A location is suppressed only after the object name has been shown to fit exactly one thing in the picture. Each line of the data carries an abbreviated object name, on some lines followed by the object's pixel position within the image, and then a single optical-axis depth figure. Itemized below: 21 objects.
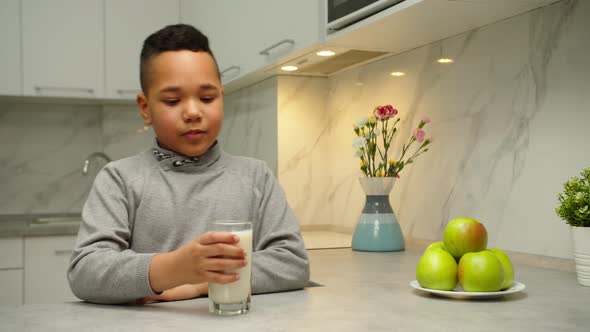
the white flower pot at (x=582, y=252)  1.09
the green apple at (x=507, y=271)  1.03
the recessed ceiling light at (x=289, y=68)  2.10
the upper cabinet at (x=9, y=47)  2.67
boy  1.01
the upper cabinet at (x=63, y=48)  2.71
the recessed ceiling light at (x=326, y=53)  1.81
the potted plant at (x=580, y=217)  1.09
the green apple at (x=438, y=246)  1.10
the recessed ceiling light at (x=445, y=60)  1.70
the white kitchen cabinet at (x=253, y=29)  1.74
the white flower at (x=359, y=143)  1.74
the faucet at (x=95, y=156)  2.94
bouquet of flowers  1.67
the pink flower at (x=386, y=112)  1.67
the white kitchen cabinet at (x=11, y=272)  2.40
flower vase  1.69
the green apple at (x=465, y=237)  1.04
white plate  0.99
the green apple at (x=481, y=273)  1.00
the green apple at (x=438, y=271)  1.03
